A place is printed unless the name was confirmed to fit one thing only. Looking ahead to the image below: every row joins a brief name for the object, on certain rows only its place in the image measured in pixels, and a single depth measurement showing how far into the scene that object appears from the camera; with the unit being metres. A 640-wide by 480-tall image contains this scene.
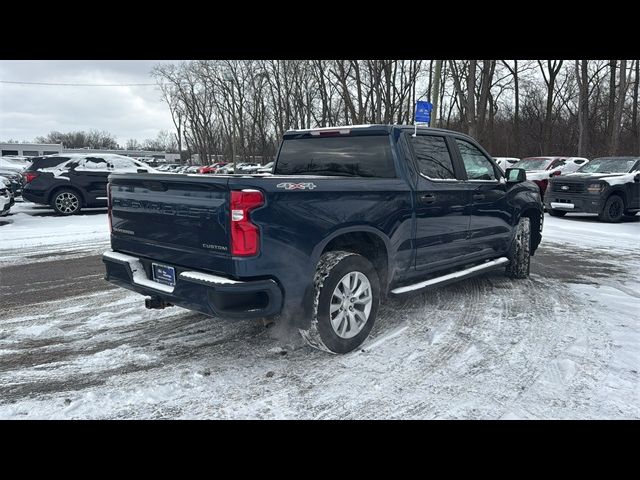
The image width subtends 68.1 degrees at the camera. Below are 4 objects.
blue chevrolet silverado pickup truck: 3.40
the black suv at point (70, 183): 13.26
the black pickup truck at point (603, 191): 13.02
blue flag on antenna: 8.73
